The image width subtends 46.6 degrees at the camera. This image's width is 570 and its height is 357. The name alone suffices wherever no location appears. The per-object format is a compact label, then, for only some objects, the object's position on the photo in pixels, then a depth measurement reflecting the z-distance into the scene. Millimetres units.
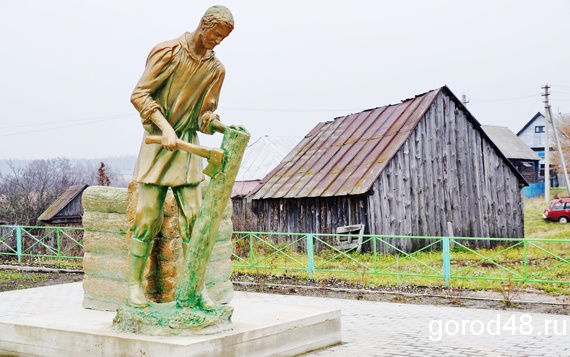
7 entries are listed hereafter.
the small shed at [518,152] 52009
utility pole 35406
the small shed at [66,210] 22750
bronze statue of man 5941
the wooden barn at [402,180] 18828
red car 31812
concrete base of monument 5375
